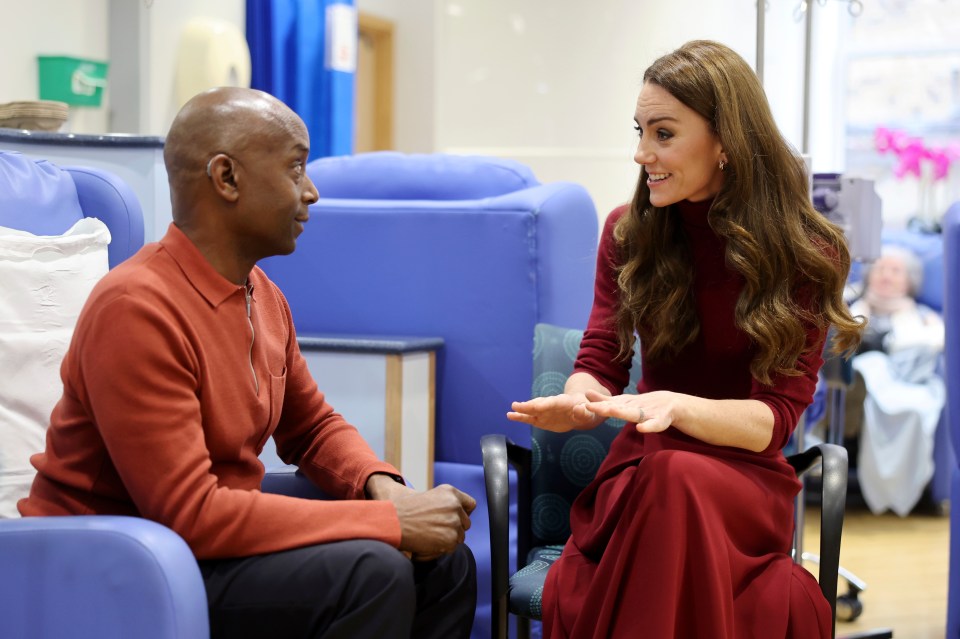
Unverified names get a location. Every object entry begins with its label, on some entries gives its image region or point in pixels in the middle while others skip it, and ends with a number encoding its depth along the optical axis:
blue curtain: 5.49
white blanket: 4.63
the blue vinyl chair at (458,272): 2.76
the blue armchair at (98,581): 1.41
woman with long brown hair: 1.78
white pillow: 1.85
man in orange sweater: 1.48
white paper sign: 5.79
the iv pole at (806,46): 3.30
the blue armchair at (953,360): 2.44
